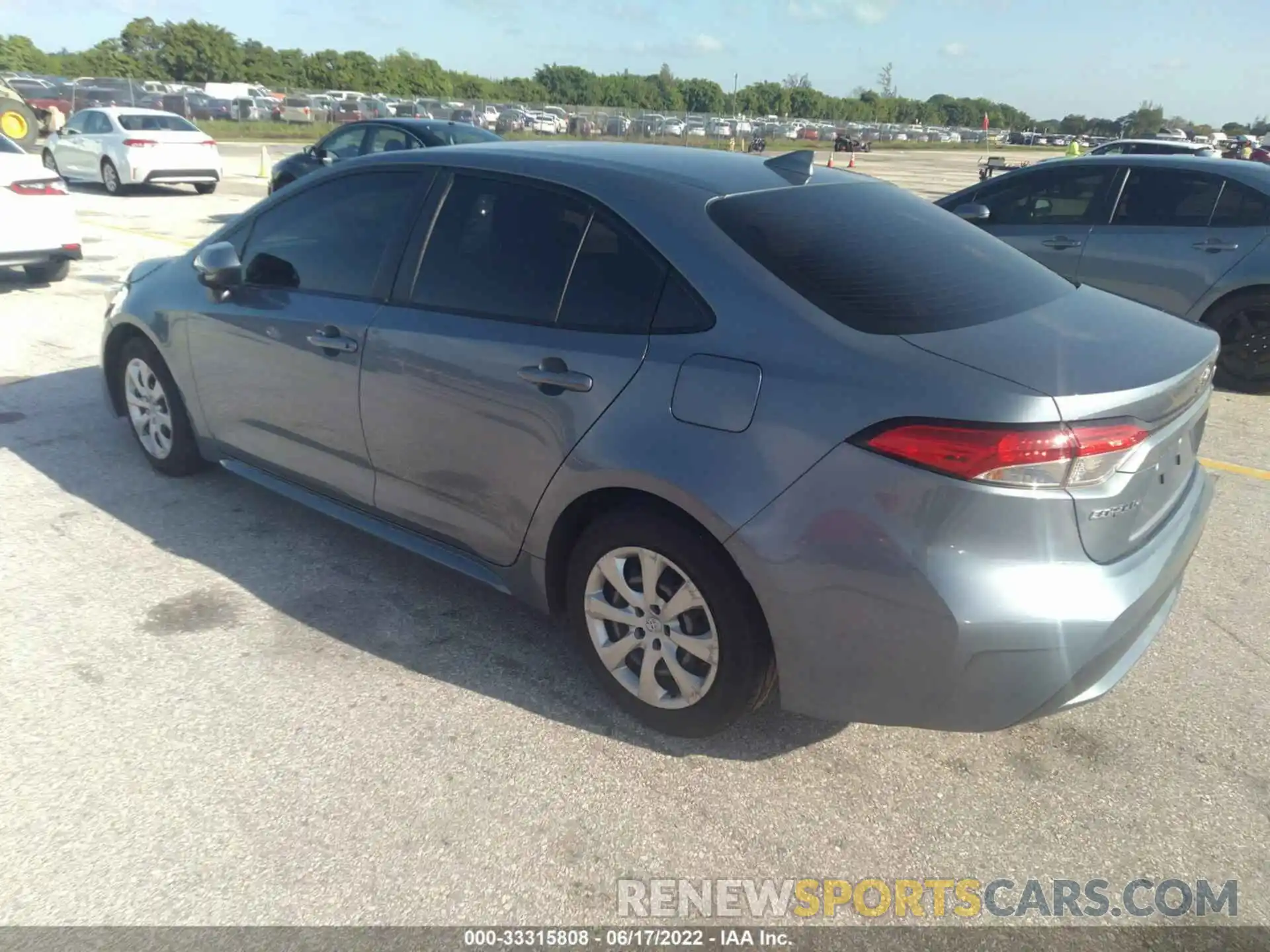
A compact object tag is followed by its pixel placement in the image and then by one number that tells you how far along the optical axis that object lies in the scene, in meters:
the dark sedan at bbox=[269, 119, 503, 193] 13.02
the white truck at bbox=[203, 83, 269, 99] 54.08
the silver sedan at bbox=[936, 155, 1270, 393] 6.87
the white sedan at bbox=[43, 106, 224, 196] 17.27
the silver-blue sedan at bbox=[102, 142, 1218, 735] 2.38
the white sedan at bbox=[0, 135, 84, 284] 8.84
